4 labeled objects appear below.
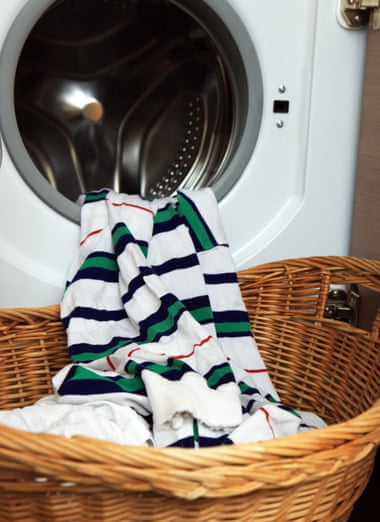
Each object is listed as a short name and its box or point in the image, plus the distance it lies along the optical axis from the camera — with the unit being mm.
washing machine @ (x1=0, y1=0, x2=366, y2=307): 899
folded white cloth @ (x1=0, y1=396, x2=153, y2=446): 676
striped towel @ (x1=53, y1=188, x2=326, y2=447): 709
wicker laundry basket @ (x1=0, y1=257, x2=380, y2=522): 491
